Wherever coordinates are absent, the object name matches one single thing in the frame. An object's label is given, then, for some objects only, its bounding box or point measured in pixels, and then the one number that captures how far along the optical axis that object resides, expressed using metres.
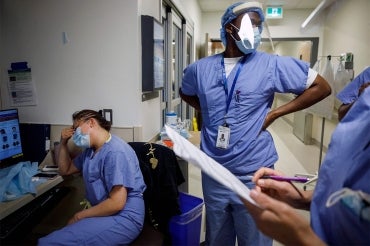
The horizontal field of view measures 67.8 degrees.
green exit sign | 5.13
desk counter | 1.24
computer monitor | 1.63
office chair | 1.59
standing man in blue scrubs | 1.37
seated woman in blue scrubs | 1.28
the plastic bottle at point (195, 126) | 4.42
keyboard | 1.32
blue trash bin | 1.61
